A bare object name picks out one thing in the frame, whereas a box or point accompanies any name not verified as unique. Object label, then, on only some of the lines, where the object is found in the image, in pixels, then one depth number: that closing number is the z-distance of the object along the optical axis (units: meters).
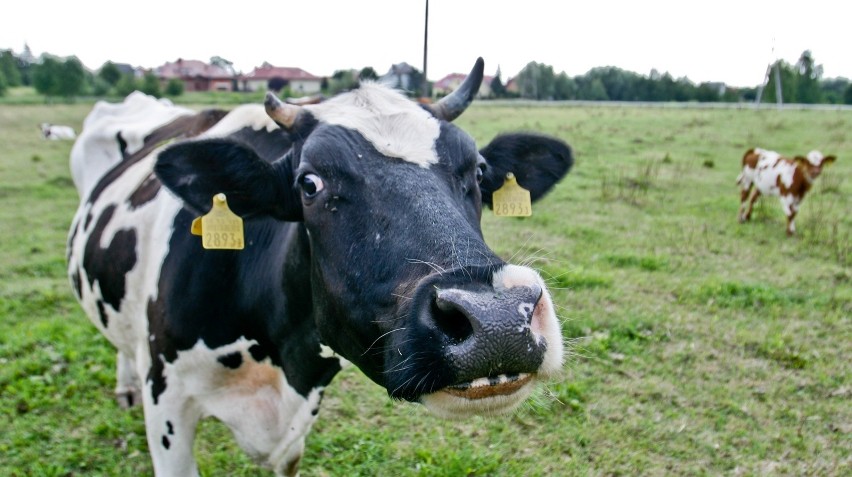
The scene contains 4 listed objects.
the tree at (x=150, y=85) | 39.91
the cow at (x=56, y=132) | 22.45
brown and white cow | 8.98
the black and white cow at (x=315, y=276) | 1.68
